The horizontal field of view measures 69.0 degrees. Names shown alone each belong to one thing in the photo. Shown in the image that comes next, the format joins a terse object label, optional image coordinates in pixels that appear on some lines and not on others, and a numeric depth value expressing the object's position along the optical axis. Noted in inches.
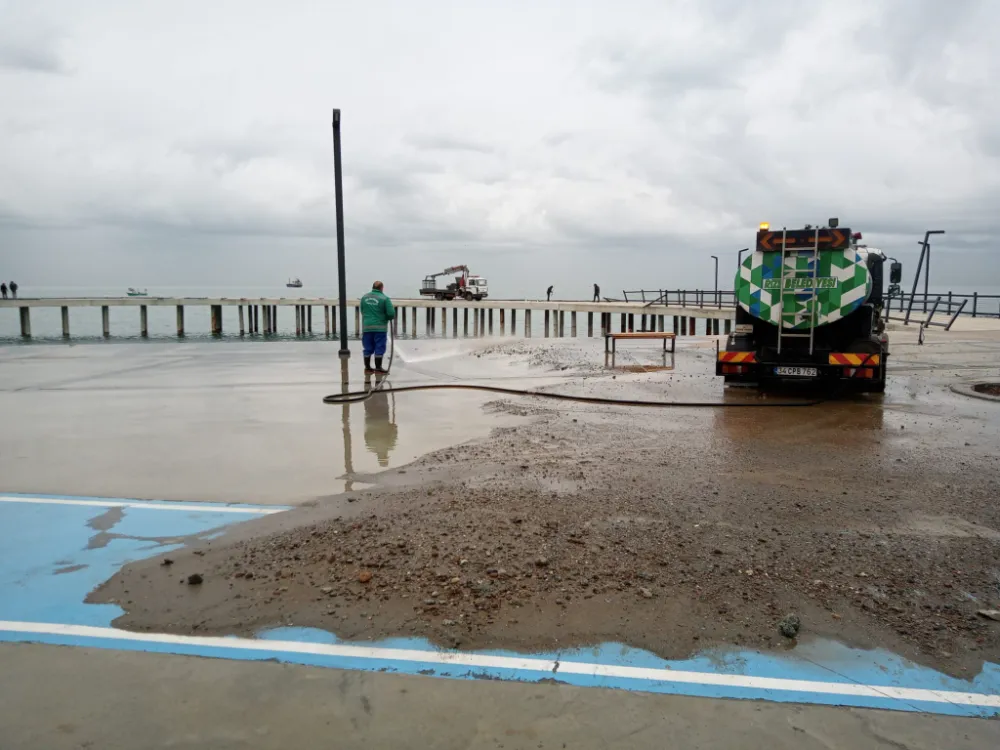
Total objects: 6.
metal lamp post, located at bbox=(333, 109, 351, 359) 562.0
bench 688.4
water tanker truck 430.9
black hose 404.2
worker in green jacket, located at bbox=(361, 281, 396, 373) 520.7
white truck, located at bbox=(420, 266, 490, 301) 2310.5
